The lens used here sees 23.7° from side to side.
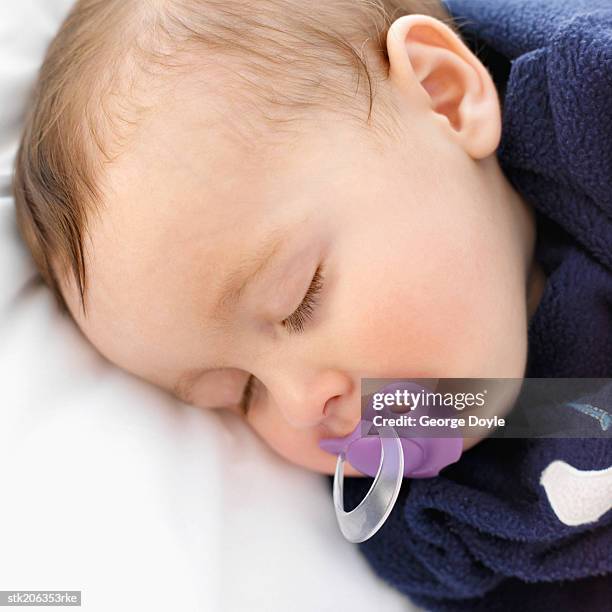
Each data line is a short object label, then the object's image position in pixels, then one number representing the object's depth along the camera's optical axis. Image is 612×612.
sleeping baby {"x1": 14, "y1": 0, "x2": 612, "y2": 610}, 0.40
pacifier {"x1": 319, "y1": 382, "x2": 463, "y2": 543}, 0.42
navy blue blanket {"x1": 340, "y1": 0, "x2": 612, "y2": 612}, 0.43
